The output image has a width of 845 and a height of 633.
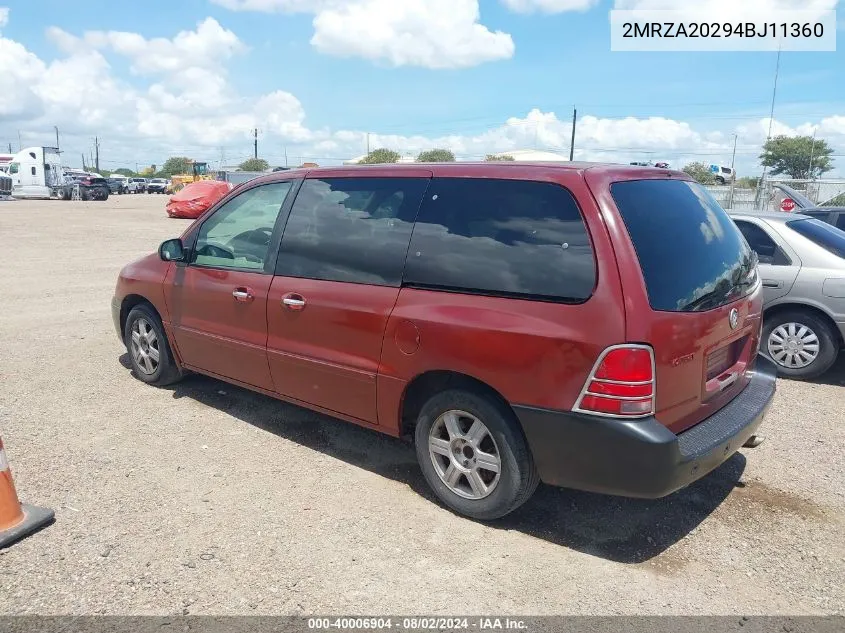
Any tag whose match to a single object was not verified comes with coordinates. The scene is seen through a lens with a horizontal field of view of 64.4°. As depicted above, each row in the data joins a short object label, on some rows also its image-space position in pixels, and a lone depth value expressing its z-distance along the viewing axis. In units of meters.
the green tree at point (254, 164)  65.68
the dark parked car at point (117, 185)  58.53
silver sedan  5.95
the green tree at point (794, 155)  52.53
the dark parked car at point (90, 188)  43.66
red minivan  3.00
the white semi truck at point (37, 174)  42.72
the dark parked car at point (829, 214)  8.93
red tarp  26.78
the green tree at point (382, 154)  42.49
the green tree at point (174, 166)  114.00
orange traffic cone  3.31
